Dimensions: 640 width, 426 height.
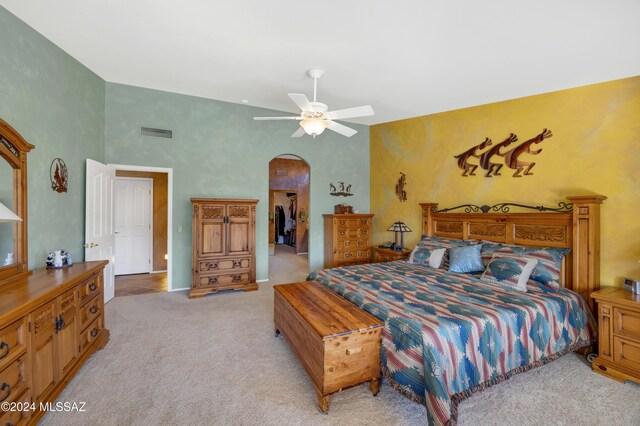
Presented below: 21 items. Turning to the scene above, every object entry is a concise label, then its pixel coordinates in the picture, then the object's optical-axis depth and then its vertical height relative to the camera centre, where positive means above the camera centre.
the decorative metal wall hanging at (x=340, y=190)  6.18 +0.50
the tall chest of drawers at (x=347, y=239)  5.70 -0.54
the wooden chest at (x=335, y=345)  2.04 -1.01
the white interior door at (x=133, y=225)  5.97 -0.28
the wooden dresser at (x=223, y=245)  4.60 -0.55
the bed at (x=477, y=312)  1.97 -0.82
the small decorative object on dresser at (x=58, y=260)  2.87 -0.50
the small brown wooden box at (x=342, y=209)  6.04 +0.08
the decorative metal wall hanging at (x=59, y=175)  3.23 +0.43
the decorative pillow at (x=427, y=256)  3.89 -0.61
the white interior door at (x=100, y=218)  3.86 -0.08
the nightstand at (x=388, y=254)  4.99 -0.76
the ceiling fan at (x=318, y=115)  3.04 +1.09
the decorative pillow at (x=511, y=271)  3.00 -0.64
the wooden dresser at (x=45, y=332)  1.66 -0.87
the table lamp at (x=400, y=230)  5.13 -0.31
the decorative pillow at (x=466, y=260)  3.56 -0.59
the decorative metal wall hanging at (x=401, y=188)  5.50 +0.49
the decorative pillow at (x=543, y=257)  3.02 -0.50
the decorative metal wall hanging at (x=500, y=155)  3.72 +0.82
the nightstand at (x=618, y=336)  2.45 -1.09
